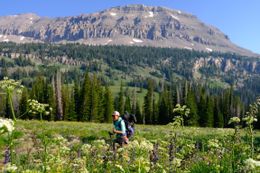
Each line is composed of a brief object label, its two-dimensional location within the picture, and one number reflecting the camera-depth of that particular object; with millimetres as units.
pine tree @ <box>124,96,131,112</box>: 131725
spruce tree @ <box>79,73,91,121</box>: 110625
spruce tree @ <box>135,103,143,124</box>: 130562
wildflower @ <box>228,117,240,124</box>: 7546
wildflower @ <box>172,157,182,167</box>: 7425
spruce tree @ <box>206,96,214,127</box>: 115044
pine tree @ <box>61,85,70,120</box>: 111550
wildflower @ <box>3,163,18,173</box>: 3742
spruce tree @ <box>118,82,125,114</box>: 130000
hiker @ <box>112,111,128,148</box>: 15780
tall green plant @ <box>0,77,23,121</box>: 5762
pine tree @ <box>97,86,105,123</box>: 114500
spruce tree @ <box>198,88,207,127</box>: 116750
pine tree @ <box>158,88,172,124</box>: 123875
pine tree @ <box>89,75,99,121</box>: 110875
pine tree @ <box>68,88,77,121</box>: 110312
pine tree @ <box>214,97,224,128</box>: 116425
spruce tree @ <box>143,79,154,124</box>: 128750
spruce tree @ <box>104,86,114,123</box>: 116075
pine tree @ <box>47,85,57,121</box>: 109812
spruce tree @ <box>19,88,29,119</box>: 113850
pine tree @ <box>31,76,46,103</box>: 118000
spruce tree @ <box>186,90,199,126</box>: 110375
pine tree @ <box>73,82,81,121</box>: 113200
